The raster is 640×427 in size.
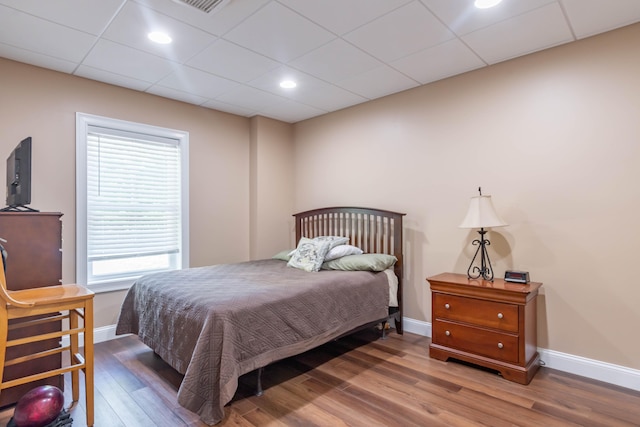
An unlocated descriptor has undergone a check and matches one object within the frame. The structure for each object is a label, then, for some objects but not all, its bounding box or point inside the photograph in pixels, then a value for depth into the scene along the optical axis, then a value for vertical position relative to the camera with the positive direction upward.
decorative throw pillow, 3.46 -0.40
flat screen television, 2.24 +0.30
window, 3.30 +0.19
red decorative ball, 1.76 -1.00
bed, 2.05 -0.68
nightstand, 2.50 -0.86
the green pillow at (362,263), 3.33 -0.46
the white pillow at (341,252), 3.53 -0.37
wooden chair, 1.76 -0.57
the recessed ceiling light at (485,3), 2.15 +1.35
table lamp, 2.74 -0.04
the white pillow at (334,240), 3.64 -0.25
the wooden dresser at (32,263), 2.13 -0.28
